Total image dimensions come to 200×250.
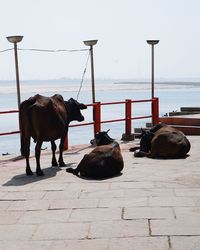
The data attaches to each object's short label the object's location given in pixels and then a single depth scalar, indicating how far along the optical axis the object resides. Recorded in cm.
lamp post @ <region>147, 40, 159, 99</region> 1551
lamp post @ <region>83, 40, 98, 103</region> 1323
